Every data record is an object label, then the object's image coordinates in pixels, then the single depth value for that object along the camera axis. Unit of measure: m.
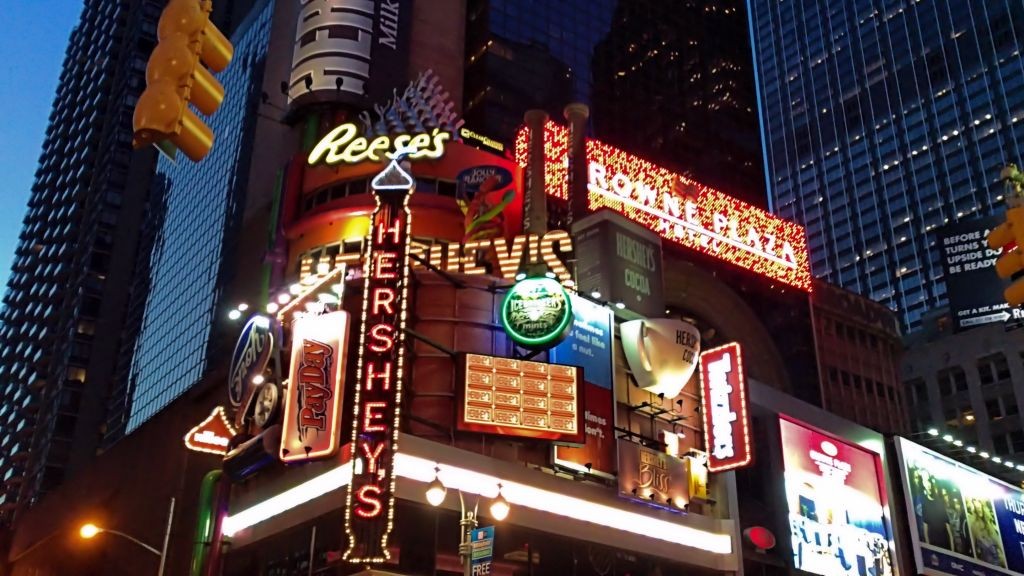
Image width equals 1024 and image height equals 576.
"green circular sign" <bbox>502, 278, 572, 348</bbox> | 29.78
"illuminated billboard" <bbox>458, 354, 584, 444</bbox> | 28.66
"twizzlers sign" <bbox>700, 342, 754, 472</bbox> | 32.47
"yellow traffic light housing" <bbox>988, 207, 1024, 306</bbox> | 11.78
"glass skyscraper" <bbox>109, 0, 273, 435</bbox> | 85.88
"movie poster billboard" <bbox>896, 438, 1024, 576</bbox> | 38.88
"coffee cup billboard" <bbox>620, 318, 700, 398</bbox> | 33.41
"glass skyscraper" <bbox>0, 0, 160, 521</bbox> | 125.44
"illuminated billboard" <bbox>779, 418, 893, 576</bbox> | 35.31
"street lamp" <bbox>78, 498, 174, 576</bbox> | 27.50
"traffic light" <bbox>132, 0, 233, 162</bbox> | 7.37
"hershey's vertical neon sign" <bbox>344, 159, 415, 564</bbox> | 24.42
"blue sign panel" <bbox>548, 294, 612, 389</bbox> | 31.53
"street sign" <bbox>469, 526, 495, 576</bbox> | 20.38
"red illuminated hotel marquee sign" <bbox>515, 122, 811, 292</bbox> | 45.12
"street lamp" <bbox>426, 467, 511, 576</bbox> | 20.26
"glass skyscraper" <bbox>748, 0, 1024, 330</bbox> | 175.62
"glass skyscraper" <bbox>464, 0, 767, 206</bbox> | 76.81
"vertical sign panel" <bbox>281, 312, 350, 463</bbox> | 26.66
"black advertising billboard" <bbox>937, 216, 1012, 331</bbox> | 50.34
